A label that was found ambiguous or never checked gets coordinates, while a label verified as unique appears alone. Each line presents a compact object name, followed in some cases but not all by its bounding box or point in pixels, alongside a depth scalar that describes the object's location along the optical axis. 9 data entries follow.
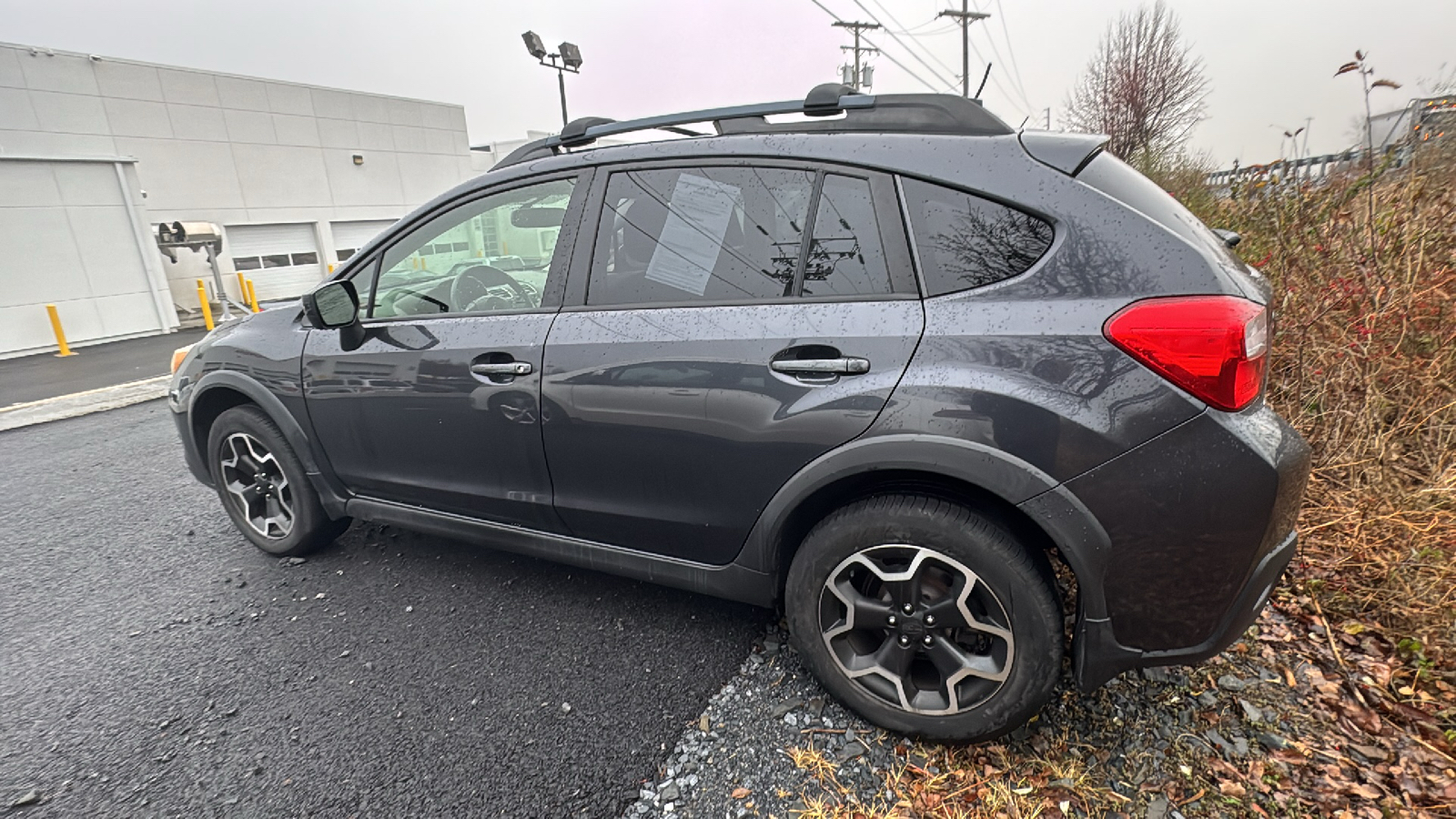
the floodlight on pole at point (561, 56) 17.11
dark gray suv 1.63
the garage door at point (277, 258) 19.86
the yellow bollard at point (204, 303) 16.38
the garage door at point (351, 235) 22.45
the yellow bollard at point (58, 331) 13.04
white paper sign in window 2.19
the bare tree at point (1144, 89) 16.84
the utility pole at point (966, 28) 26.62
